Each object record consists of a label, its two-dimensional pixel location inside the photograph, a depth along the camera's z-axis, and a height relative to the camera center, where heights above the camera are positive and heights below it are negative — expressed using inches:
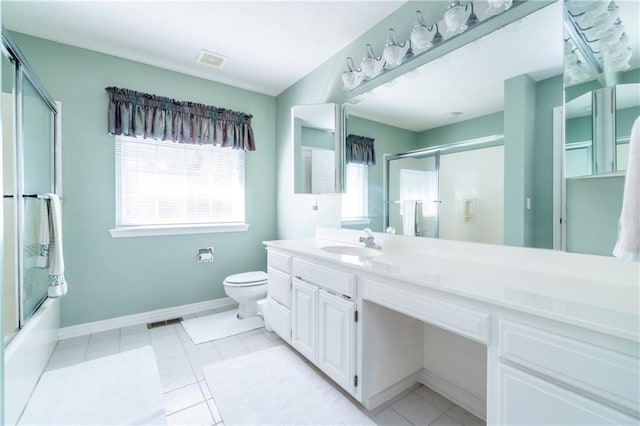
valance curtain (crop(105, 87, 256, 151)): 100.8 +35.2
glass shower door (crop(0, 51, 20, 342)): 63.5 +2.3
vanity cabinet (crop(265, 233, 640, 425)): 31.3 -19.6
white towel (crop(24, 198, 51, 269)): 73.0 -5.7
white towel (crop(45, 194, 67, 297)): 75.4 -11.5
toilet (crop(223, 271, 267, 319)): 105.3 -29.6
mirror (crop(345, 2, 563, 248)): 52.2 +17.1
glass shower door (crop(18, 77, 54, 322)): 69.7 +2.8
